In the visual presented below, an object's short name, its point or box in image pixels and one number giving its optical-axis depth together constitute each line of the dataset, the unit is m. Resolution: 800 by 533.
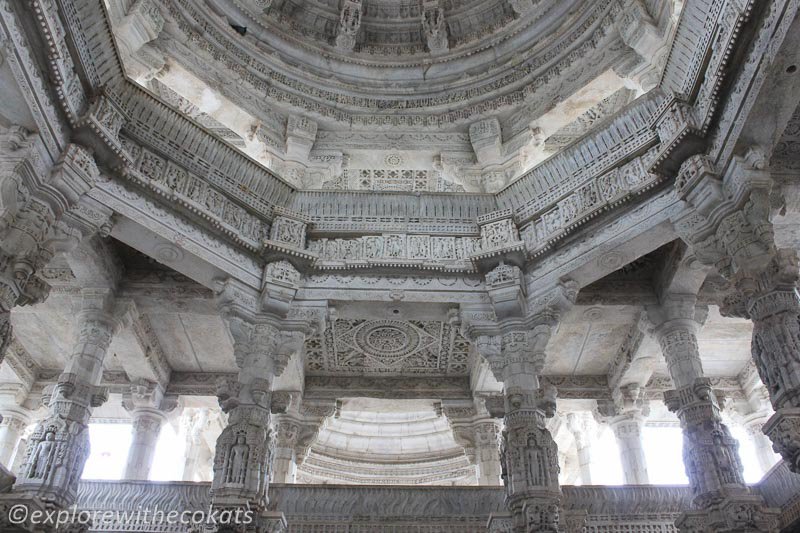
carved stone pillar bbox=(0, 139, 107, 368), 7.05
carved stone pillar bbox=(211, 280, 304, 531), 7.87
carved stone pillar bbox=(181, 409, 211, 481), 16.12
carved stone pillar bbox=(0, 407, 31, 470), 13.29
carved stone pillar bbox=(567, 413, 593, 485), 16.05
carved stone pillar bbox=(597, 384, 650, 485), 12.41
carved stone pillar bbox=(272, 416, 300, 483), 12.69
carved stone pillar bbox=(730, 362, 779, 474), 13.76
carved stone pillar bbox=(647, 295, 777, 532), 7.77
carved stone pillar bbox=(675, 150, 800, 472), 6.50
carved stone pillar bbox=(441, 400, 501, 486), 12.91
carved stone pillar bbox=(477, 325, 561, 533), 7.92
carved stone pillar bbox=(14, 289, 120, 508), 8.06
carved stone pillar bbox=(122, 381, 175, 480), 12.48
